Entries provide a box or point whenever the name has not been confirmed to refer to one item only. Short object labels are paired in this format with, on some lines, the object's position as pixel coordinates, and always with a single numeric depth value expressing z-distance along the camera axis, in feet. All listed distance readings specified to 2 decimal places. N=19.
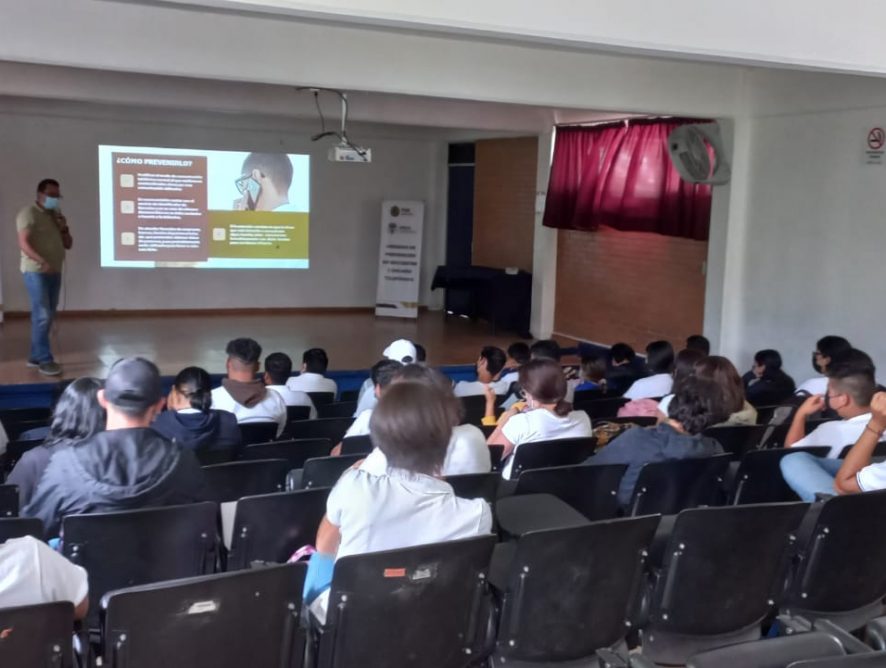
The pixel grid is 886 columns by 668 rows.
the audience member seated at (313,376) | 18.70
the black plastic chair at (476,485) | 9.75
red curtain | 28.45
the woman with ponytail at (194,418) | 12.39
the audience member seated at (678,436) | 10.62
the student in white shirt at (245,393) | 14.82
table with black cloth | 36.35
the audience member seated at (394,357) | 15.82
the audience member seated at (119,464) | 7.91
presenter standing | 25.38
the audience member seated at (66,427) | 9.12
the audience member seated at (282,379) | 17.03
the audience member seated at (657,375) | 17.62
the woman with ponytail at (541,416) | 11.93
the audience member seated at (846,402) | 11.82
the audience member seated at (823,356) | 16.65
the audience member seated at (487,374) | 17.92
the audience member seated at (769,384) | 18.60
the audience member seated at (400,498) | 7.29
